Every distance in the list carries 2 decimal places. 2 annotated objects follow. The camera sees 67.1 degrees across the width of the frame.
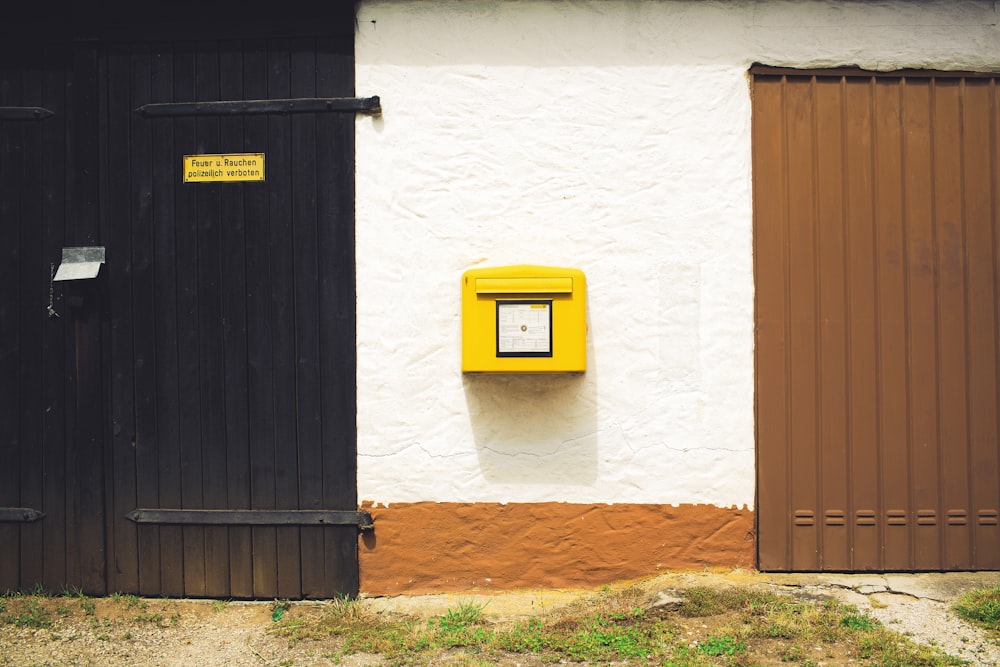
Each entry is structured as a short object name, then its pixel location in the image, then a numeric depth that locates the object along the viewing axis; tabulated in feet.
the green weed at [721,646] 11.18
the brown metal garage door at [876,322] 13.41
